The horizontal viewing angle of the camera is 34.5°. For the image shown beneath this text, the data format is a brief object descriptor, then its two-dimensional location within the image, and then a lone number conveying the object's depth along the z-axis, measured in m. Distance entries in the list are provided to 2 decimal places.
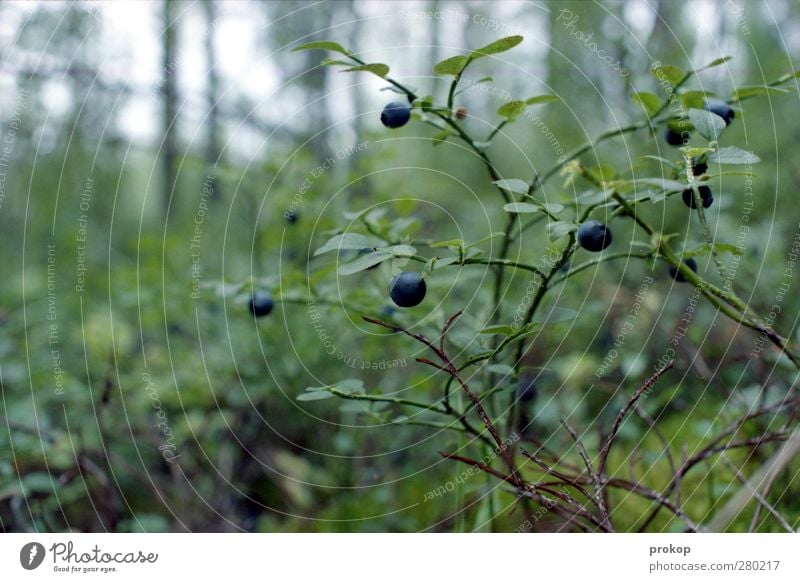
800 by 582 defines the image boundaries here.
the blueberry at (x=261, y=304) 0.35
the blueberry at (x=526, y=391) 0.36
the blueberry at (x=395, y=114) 0.32
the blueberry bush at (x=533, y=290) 0.30
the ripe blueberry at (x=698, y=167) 0.31
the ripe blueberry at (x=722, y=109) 0.32
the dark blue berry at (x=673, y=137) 0.34
